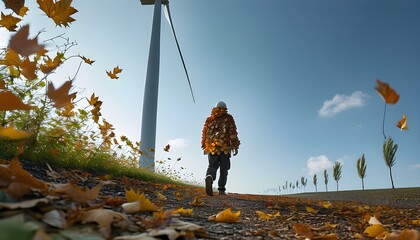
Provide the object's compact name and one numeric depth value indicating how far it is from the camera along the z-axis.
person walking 5.41
